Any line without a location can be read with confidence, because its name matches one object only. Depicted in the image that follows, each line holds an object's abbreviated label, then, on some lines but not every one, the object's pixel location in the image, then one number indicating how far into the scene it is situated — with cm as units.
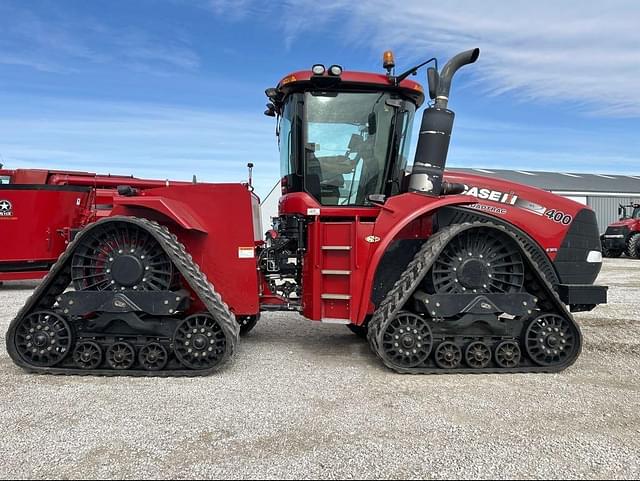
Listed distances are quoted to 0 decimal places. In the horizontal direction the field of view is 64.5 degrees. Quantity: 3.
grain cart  1083
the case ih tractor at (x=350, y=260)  460
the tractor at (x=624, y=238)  2122
